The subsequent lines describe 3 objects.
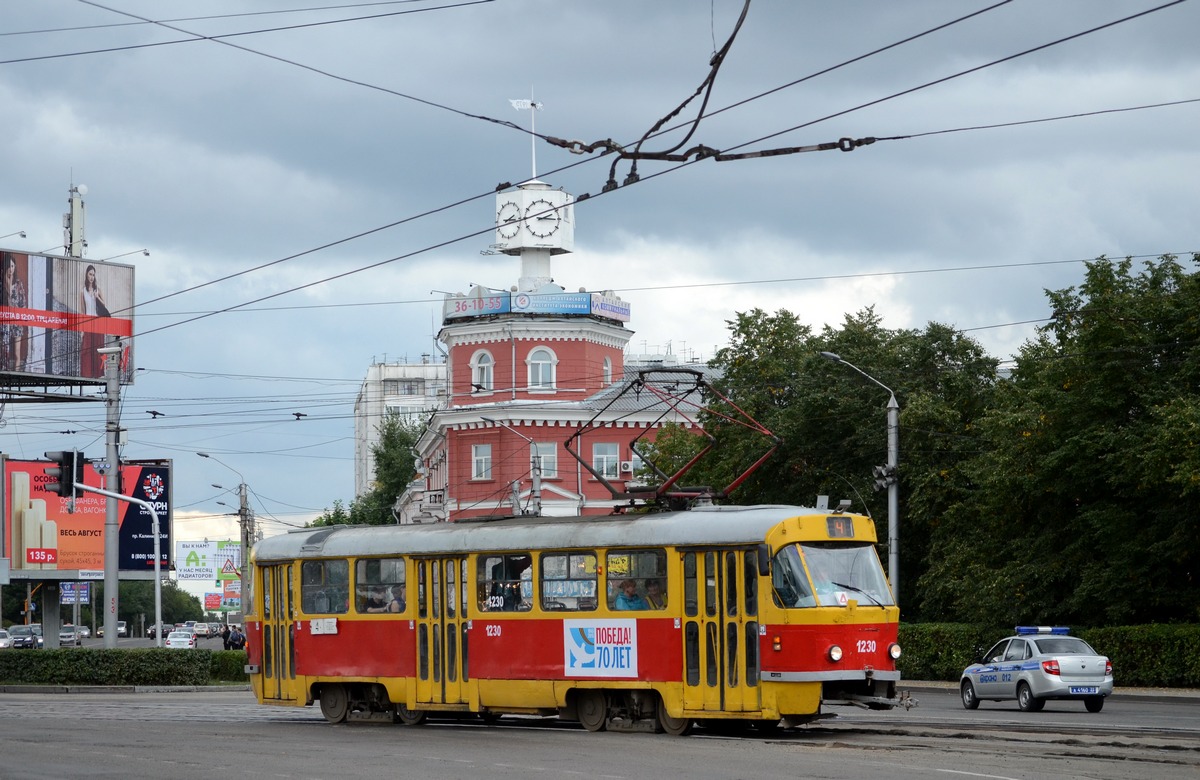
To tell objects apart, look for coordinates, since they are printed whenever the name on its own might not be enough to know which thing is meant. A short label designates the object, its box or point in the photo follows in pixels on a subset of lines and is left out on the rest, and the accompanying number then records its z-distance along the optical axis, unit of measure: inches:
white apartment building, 6156.5
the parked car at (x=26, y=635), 3476.9
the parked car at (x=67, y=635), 4263.5
